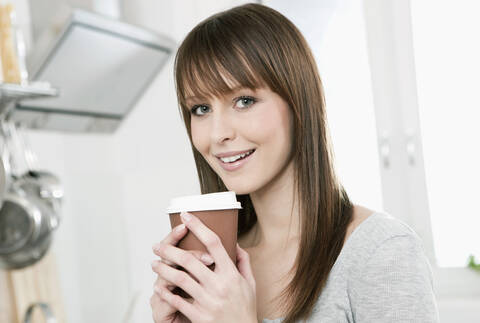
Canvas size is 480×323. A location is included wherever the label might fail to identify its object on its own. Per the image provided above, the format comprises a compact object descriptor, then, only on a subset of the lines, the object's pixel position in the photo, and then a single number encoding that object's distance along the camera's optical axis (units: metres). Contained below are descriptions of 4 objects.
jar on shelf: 1.42
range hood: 1.80
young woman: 0.88
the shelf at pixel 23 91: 1.33
